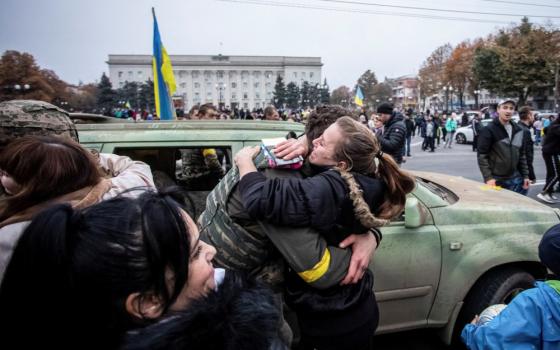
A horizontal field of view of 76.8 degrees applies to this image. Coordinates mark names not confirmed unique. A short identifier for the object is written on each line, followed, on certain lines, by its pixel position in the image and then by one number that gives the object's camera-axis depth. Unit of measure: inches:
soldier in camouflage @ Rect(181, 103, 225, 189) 148.4
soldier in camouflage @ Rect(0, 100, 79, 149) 72.9
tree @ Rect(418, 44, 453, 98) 2566.4
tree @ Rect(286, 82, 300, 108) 3260.3
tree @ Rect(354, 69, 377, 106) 3619.6
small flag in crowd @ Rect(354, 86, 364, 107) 665.5
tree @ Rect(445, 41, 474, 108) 2249.0
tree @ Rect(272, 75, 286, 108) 3265.3
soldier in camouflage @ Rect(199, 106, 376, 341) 54.7
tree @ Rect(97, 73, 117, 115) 2544.3
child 58.6
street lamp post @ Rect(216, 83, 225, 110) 4090.6
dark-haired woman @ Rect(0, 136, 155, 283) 53.4
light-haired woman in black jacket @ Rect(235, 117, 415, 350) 52.7
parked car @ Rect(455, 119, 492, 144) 785.6
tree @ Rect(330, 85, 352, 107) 3380.9
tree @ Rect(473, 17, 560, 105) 1427.2
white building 4099.4
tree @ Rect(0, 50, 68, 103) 1722.4
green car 100.8
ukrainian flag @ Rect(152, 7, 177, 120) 244.1
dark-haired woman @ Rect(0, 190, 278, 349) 31.0
